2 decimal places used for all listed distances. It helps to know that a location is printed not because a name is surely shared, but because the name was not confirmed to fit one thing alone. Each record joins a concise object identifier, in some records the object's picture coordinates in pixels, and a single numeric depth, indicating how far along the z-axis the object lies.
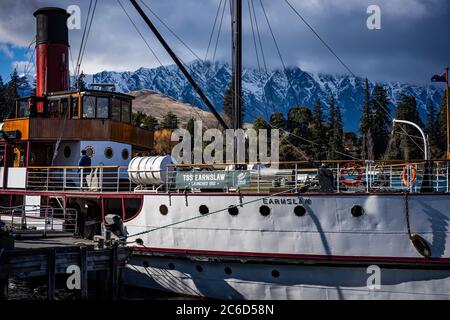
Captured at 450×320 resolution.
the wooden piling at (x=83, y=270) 13.59
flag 16.10
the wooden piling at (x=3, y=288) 11.95
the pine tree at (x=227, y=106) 77.71
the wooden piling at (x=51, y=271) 12.85
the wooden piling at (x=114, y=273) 14.50
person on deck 17.98
